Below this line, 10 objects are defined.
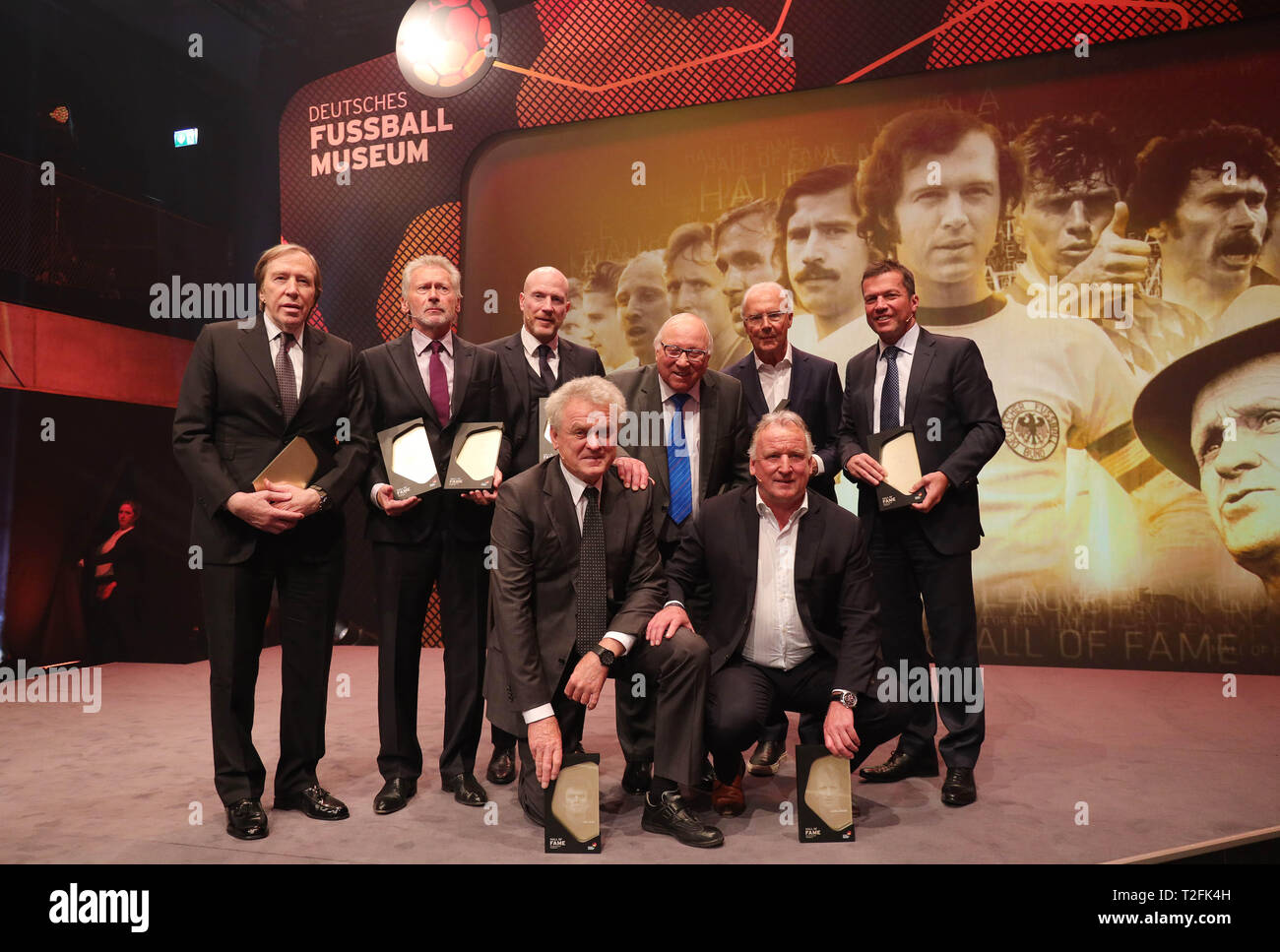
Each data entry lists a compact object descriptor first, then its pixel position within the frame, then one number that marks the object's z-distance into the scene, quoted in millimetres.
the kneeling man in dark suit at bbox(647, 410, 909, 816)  2777
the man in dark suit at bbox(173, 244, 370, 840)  2803
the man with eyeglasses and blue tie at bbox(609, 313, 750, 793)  3209
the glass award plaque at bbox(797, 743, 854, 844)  2600
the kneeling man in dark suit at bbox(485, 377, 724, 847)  2689
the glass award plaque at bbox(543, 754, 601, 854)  2500
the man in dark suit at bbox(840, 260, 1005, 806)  3135
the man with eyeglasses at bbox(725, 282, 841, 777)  3414
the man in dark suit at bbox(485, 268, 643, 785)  3355
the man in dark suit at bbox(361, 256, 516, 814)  3064
